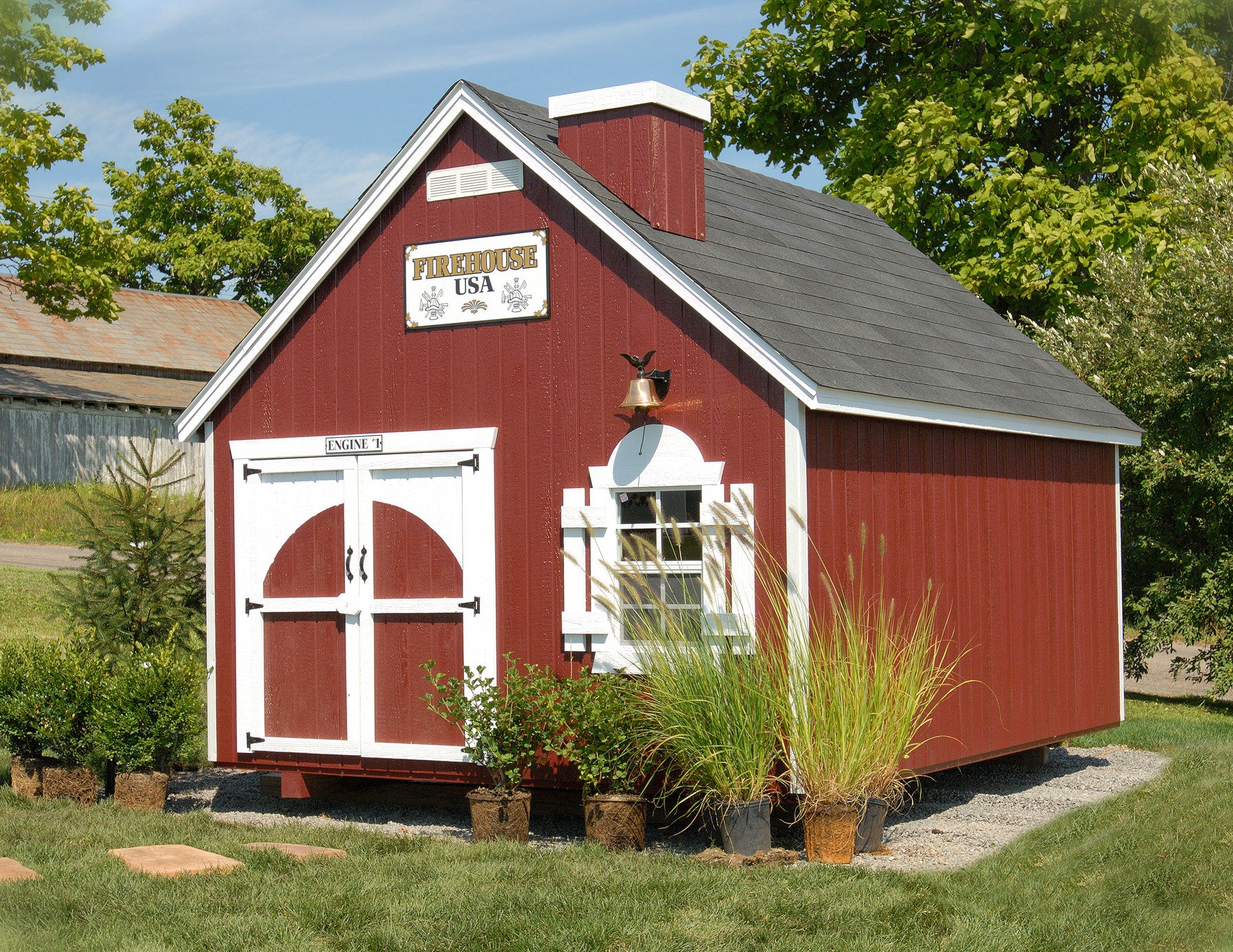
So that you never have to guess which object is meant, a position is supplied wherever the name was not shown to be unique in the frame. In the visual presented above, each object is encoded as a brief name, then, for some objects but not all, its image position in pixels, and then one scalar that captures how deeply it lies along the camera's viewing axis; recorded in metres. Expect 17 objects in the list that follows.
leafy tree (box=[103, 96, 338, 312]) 39.19
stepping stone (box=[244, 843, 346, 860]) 7.82
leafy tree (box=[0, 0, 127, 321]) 24.66
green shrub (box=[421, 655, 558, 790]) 8.67
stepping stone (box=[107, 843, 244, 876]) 7.33
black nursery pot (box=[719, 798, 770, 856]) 7.93
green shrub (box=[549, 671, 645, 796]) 8.31
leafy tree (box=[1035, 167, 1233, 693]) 15.54
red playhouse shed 8.91
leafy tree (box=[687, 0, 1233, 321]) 18.84
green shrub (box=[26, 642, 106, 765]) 9.69
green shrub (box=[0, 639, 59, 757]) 9.78
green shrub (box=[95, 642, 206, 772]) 9.41
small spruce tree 11.23
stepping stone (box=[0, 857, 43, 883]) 7.04
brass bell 8.83
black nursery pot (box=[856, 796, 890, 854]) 8.27
